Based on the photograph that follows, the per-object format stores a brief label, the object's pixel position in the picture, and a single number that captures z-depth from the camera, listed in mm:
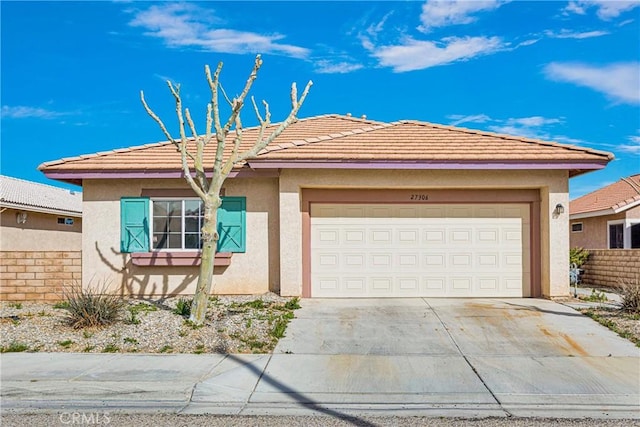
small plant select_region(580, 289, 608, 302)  12051
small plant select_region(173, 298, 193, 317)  10055
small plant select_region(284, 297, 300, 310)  11123
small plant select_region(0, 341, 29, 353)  8383
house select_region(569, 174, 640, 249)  18744
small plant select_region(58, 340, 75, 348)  8512
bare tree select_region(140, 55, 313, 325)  9516
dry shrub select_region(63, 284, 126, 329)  9242
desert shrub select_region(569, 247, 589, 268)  16266
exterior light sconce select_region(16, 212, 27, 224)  19875
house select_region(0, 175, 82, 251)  19375
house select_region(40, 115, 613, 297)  12414
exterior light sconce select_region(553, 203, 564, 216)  12156
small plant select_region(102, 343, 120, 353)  8289
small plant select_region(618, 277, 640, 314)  10219
